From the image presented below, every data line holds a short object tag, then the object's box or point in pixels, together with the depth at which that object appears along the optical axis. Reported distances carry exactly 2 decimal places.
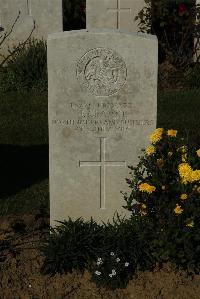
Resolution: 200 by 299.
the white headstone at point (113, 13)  11.17
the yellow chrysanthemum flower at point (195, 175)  4.90
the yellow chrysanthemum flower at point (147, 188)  4.96
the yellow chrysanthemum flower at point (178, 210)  4.91
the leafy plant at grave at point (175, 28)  11.38
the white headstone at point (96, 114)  5.34
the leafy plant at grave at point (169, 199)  5.00
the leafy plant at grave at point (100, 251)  5.21
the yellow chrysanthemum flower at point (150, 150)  5.26
